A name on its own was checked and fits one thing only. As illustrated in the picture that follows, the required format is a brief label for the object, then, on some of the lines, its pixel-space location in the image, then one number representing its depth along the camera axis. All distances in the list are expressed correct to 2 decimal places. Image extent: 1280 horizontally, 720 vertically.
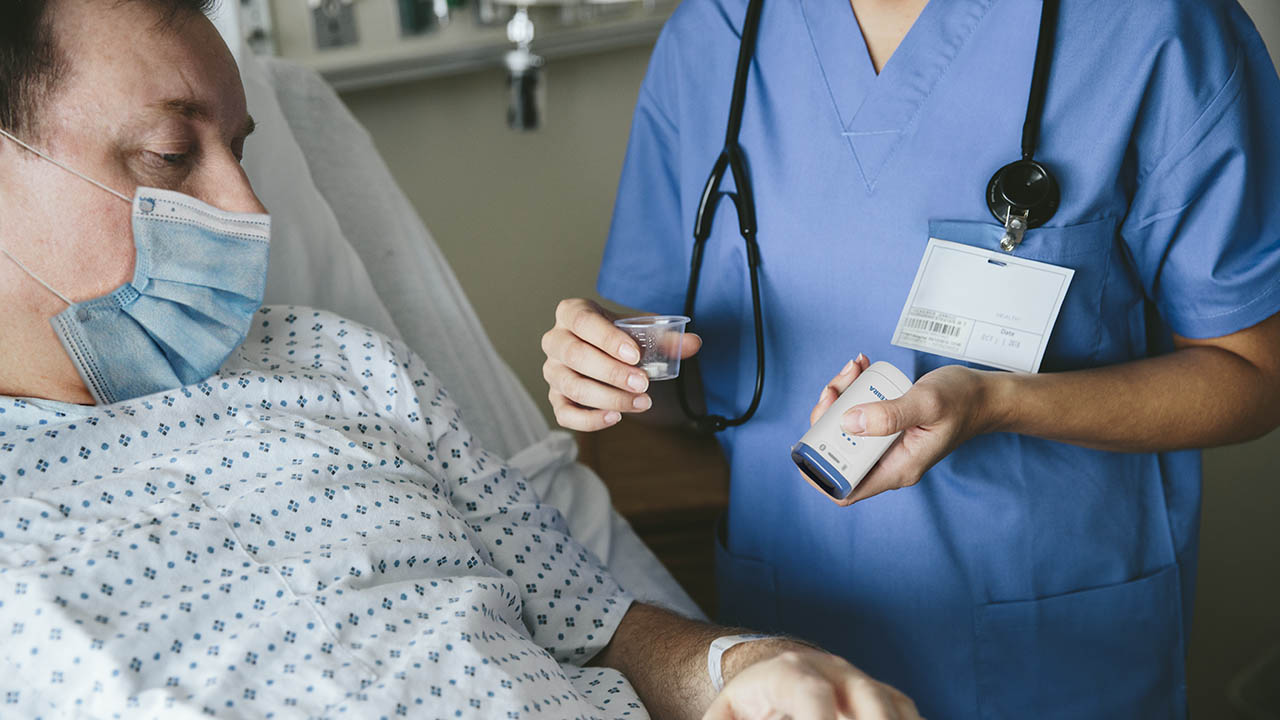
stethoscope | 1.05
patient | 0.89
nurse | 1.05
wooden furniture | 1.89
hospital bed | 1.59
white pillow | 1.59
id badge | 1.08
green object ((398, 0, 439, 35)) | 2.11
